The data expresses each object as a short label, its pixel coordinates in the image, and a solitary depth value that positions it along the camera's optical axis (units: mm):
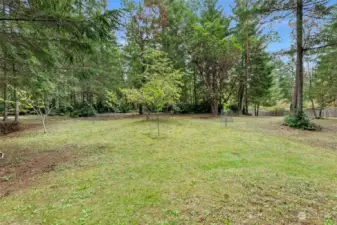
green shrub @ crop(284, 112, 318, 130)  8484
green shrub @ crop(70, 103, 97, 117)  16312
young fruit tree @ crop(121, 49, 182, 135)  8305
